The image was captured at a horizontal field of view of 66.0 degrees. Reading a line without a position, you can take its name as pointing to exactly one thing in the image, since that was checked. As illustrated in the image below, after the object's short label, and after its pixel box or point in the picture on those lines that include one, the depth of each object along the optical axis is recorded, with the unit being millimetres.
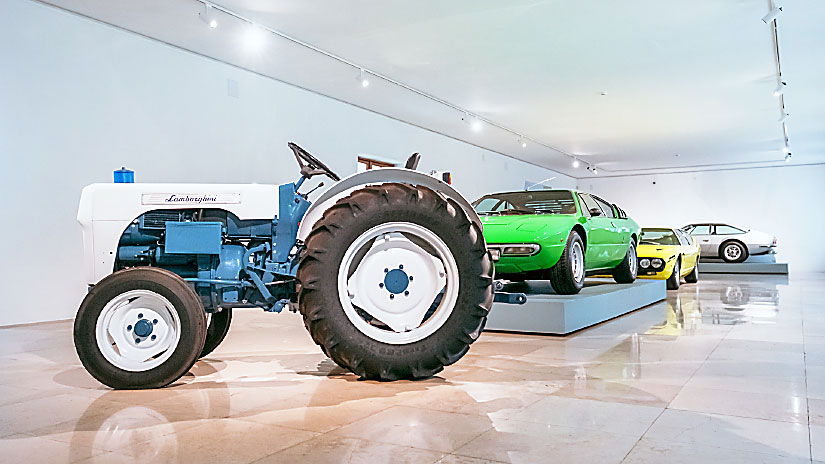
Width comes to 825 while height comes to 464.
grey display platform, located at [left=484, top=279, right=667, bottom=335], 5520
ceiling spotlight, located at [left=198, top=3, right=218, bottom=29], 7390
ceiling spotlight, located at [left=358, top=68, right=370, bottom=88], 10156
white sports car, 17797
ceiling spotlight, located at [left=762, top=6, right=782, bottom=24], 7639
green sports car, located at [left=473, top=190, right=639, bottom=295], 6266
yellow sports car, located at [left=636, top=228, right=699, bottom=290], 10680
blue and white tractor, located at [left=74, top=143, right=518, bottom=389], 3373
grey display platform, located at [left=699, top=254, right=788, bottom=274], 16484
